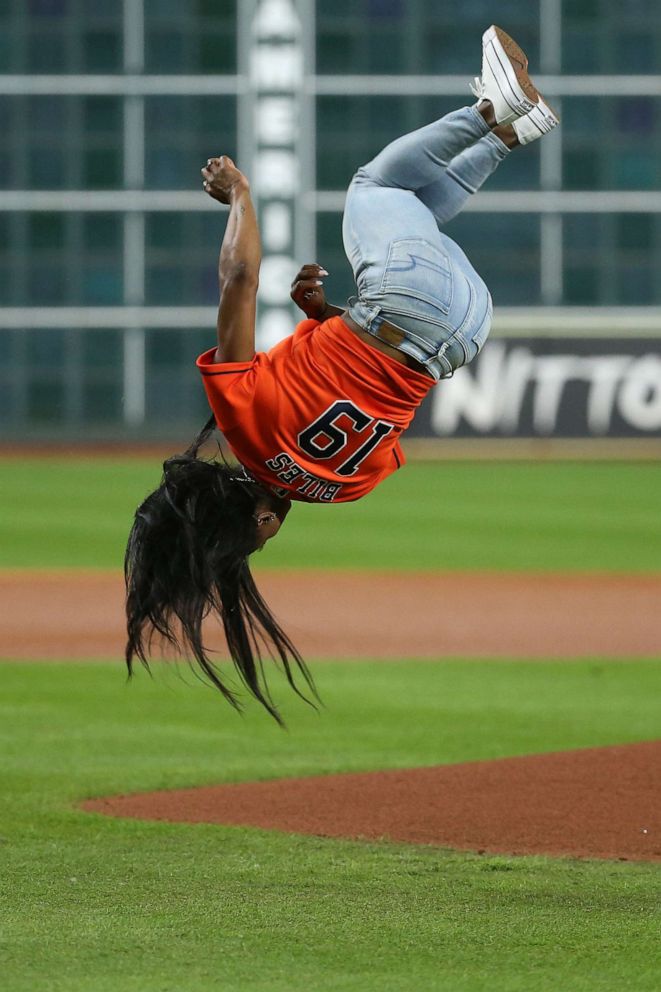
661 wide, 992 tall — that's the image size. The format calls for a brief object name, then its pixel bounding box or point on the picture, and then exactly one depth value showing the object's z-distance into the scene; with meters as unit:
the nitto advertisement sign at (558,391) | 58.53
